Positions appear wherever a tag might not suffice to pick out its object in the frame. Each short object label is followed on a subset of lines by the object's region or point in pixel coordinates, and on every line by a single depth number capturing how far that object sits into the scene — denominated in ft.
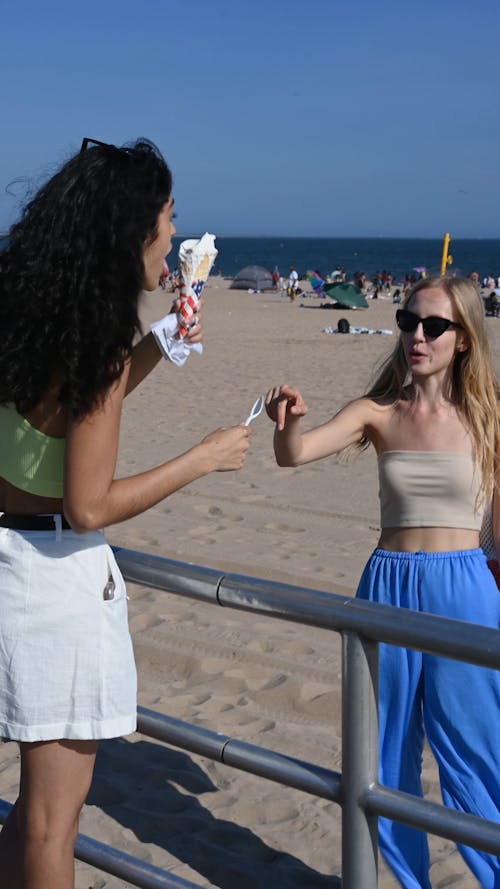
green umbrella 99.31
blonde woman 7.78
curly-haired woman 5.53
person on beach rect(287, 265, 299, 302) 113.31
